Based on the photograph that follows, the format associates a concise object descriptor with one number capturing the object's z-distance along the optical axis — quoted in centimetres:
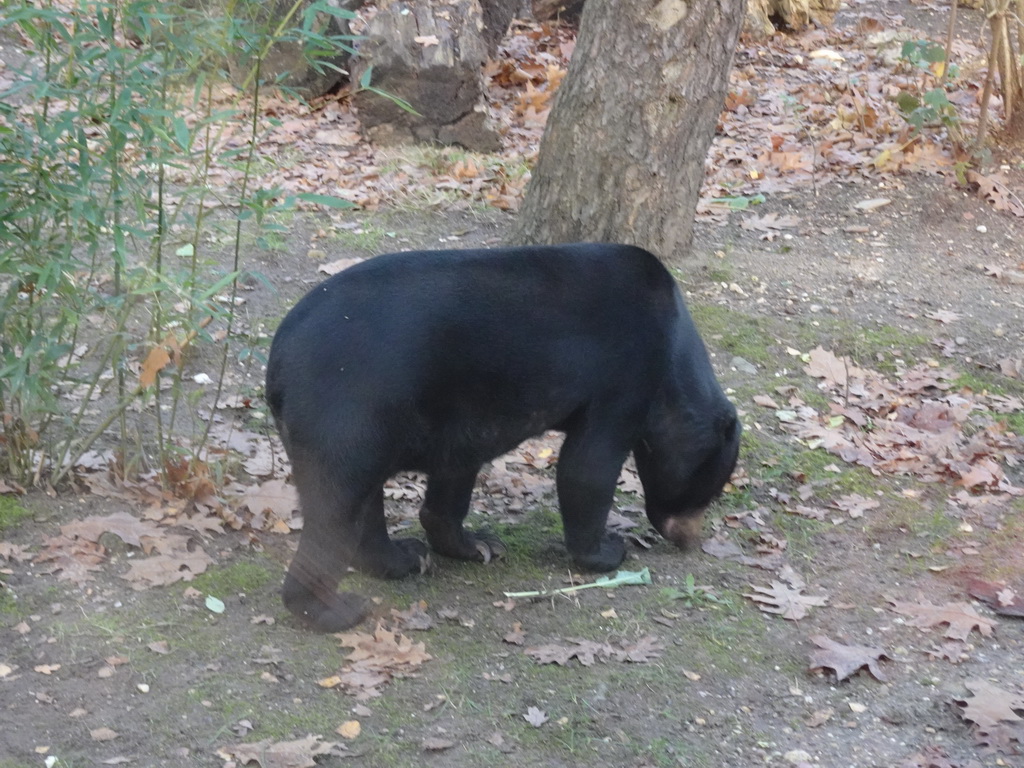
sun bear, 750
